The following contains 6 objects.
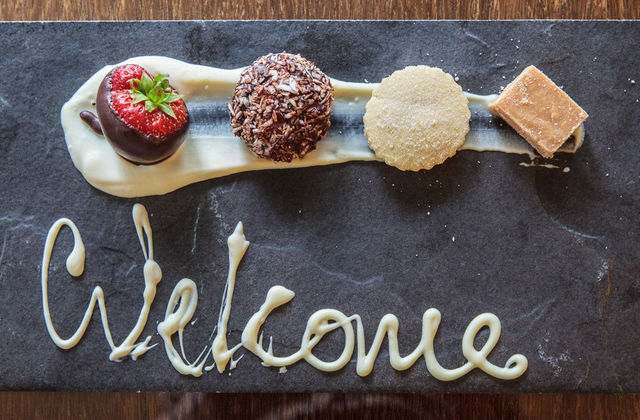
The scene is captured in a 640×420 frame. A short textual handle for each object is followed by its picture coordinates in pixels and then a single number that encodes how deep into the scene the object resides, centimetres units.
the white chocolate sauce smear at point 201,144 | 49
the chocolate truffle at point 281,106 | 47
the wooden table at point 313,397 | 50
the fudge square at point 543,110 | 48
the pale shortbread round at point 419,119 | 48
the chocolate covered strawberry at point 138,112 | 46
